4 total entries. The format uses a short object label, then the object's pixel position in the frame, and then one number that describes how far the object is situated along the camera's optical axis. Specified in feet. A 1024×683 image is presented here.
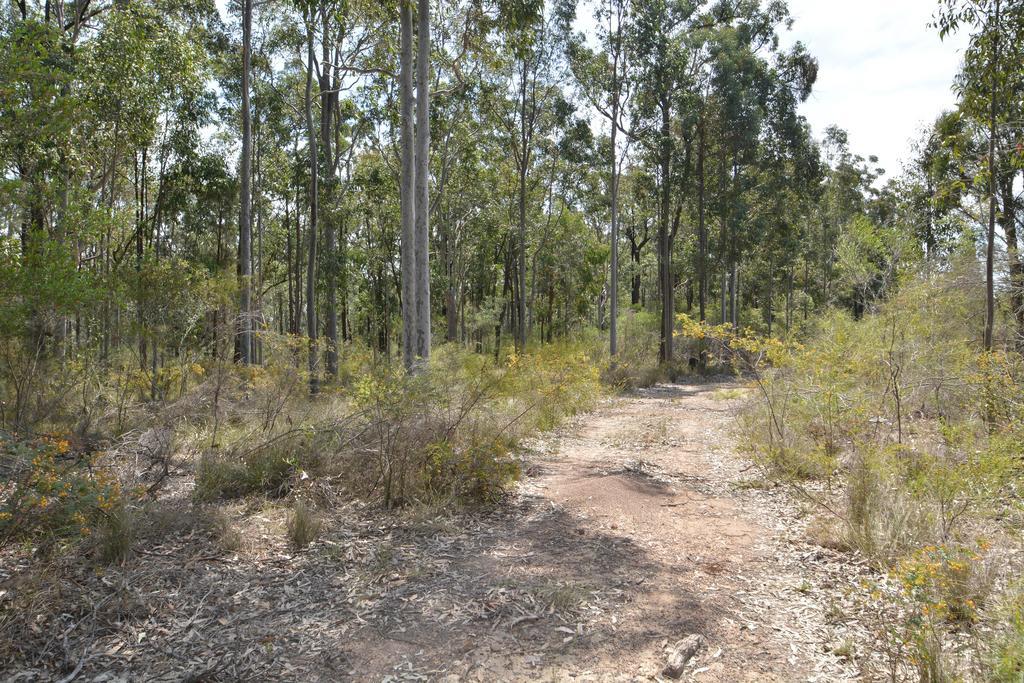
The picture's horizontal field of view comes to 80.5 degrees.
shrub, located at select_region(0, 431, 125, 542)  11.70
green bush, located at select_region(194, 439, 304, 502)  17.54
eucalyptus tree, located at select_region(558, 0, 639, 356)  62.59
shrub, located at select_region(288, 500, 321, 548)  14.92
